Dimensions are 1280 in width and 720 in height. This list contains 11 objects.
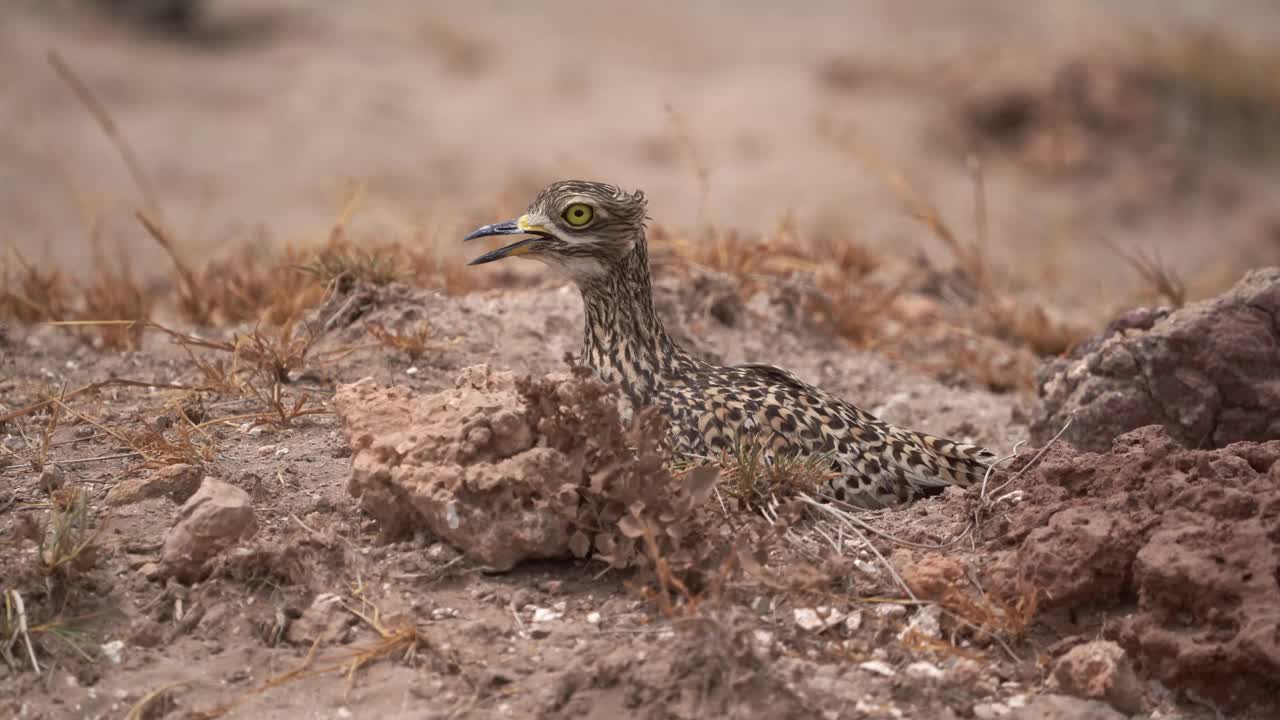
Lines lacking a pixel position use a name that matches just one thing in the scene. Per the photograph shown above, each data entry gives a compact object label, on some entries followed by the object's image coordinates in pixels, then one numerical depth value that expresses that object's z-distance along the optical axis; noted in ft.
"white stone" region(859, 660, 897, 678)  21.48
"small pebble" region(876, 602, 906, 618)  22.74
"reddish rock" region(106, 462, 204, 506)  24.94
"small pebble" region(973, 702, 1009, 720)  20.65
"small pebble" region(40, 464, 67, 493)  25.04
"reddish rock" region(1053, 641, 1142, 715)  20.61
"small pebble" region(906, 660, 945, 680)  21.39
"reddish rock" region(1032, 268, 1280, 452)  28.94
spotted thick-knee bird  27.30
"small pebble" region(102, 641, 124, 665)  21.29
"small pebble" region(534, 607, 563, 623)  22.39
